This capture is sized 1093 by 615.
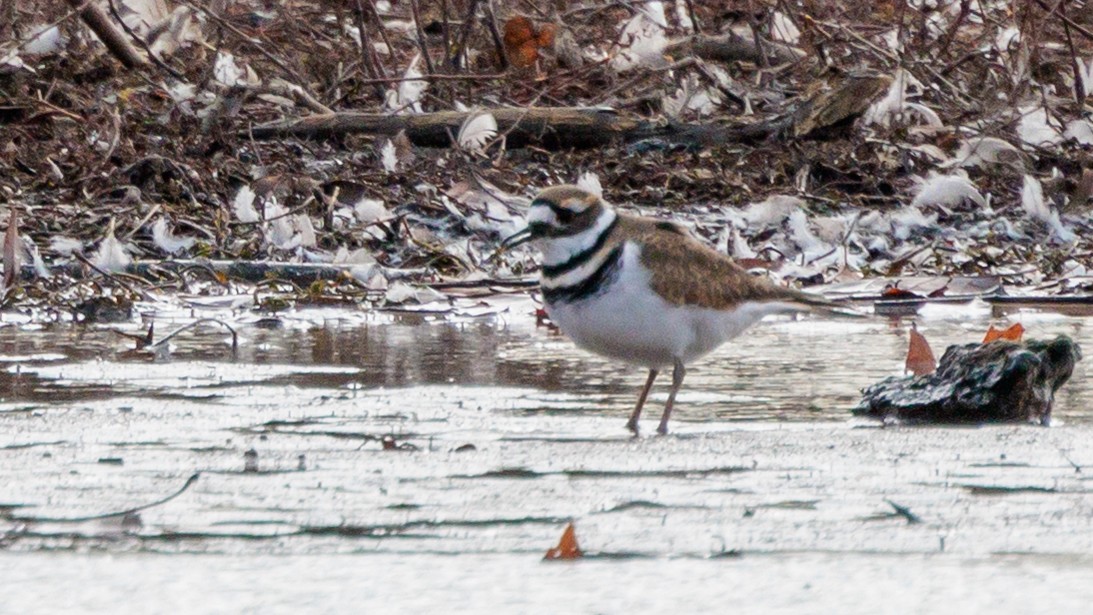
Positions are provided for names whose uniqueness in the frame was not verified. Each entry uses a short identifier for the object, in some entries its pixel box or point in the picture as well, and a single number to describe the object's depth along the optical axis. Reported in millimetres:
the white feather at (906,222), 17984
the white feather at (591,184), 16203
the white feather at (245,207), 16656
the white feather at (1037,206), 18000
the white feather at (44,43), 19344
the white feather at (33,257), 14711
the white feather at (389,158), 18266
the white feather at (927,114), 19844
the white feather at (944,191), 18219
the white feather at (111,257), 14836
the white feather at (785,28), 21609
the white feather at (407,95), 19578
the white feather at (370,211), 16875
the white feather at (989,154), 19500
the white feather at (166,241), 16062
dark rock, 9656
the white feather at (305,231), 16187
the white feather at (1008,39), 21125
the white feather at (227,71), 19516
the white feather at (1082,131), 19406
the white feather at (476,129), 18328
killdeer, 9945
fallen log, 19109
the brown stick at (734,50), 22422
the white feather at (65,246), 15531
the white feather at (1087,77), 19547
